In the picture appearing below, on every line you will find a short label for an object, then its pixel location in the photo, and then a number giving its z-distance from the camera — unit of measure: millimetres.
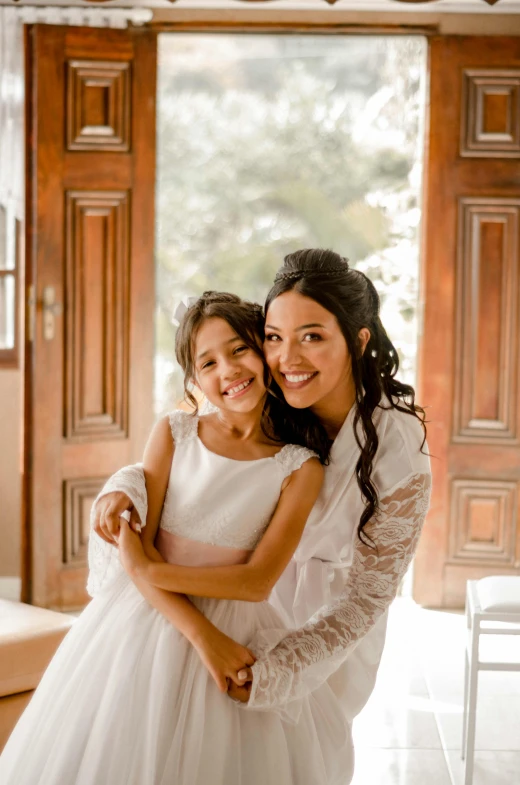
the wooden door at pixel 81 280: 3838
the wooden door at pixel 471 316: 3980
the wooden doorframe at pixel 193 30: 3865
